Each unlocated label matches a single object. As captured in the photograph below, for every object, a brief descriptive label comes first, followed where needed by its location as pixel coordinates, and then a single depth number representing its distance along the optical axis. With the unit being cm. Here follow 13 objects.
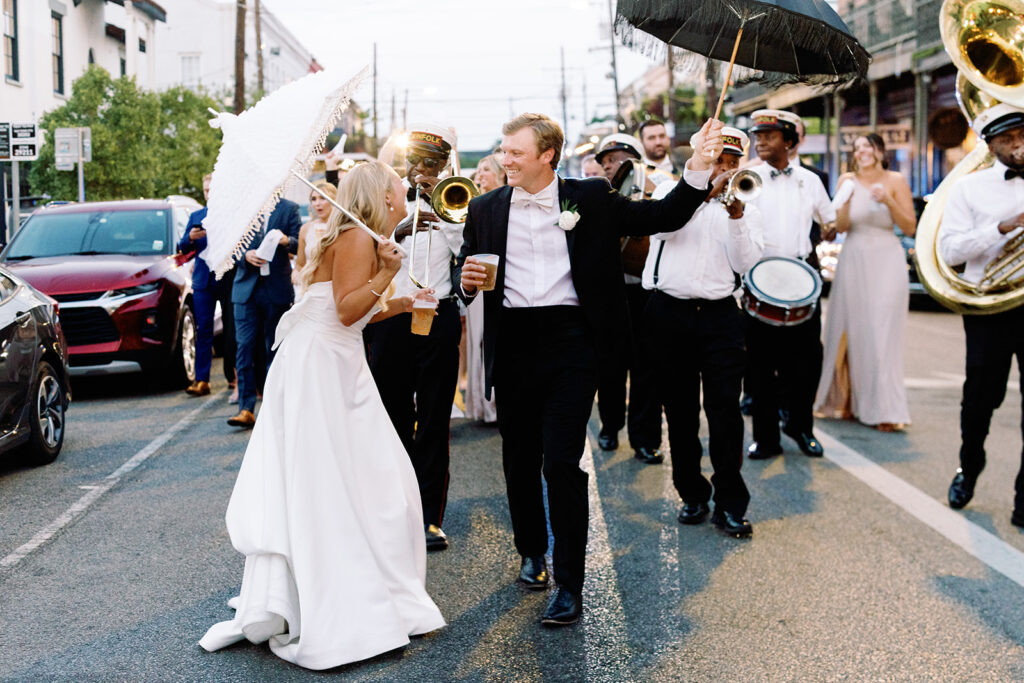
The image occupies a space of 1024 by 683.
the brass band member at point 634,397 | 841
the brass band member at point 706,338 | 636
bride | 439
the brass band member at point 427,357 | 606
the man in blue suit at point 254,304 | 977
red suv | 1123
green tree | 2242
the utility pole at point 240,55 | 2802
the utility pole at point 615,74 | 5422
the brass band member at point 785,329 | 847
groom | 496
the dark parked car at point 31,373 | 753
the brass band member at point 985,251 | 661
